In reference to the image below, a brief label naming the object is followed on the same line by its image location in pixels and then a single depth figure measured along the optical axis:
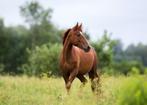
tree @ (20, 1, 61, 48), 100.88
